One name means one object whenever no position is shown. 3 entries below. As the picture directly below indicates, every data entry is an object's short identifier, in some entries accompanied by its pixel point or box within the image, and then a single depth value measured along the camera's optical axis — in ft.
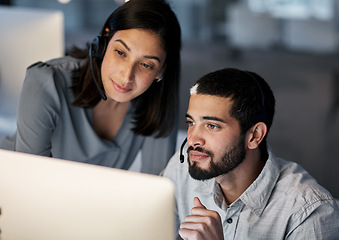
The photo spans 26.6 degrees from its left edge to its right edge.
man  5.33
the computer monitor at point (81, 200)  4.13
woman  5.96
